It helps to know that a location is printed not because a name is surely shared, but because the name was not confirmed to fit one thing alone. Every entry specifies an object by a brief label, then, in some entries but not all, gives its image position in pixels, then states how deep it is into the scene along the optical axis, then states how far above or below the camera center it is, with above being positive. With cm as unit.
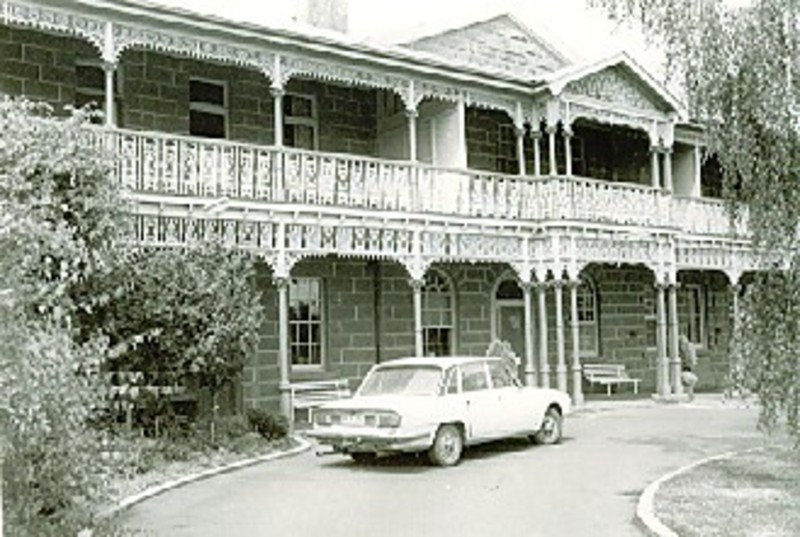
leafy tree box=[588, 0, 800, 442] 1109 +224
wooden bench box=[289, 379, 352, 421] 1994 -136
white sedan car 1364 -120
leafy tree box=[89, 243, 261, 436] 1555 +22
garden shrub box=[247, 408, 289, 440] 1727 -167
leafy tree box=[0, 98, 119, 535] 720 -32
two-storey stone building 1784 +306
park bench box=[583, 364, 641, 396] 2691 -142
